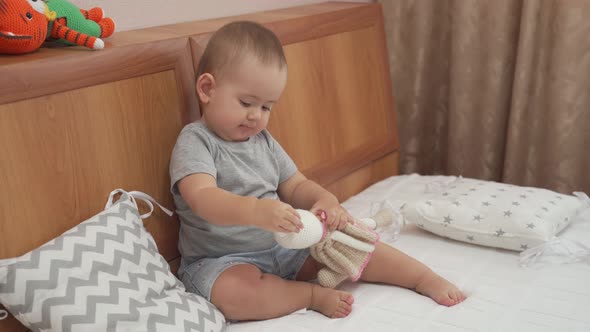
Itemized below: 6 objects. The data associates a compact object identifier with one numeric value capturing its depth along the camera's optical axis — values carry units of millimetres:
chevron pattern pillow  1044
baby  1272
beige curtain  2064
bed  1156
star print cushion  1517
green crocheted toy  1278
